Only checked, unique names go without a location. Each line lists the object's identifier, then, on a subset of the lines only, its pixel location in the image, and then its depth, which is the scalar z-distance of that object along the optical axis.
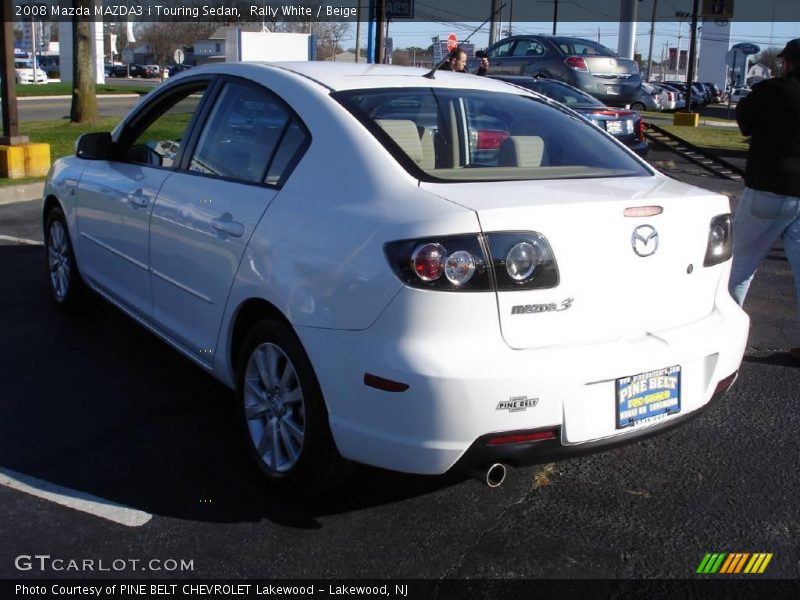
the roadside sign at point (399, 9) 21.50
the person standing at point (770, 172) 5.10
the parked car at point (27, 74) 56.66
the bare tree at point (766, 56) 95.28
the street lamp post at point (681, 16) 89.82
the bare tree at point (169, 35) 86.19
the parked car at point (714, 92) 59.19
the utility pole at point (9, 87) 11.26
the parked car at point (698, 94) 51.39
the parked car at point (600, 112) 12.75
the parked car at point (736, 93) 50.71
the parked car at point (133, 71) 78.19
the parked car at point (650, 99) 41.14
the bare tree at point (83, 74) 18.48
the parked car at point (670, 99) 43.94
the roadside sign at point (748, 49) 31.73
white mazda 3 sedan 2.86
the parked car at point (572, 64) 17.67
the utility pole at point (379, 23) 17.89
